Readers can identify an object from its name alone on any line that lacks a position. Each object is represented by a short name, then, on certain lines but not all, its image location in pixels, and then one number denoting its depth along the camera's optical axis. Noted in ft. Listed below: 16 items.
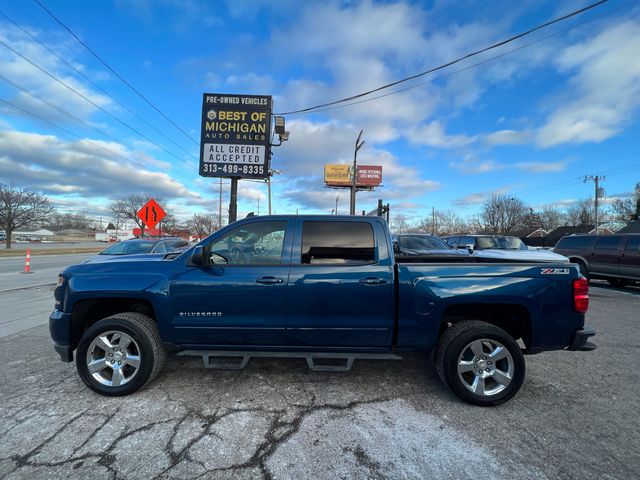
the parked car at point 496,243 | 39.78
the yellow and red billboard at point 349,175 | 205.46
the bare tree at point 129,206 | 205.26
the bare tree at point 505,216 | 195.21
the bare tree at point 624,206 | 155.74
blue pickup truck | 10.21
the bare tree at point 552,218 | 244.42
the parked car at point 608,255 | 31.45
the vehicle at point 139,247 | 32.37
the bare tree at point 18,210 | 116.16
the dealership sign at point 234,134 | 33.63
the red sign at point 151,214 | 42.34
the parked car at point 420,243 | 33.04
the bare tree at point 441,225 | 281.91
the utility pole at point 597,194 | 128.39
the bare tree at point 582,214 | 228.63
